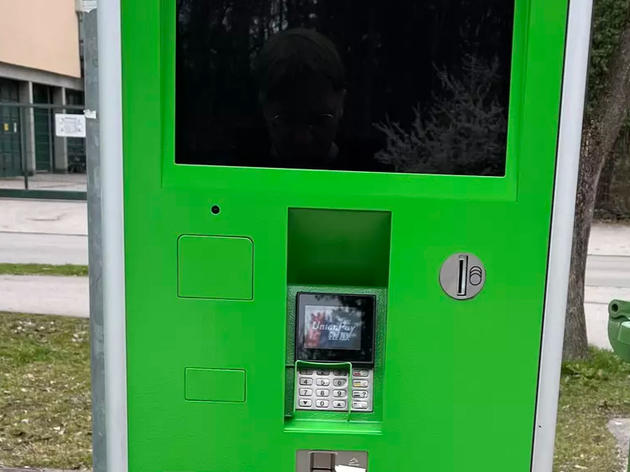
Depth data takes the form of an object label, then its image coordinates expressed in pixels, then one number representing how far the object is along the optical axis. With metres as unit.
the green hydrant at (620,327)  1.88
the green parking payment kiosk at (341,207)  1.52
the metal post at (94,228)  2.08
